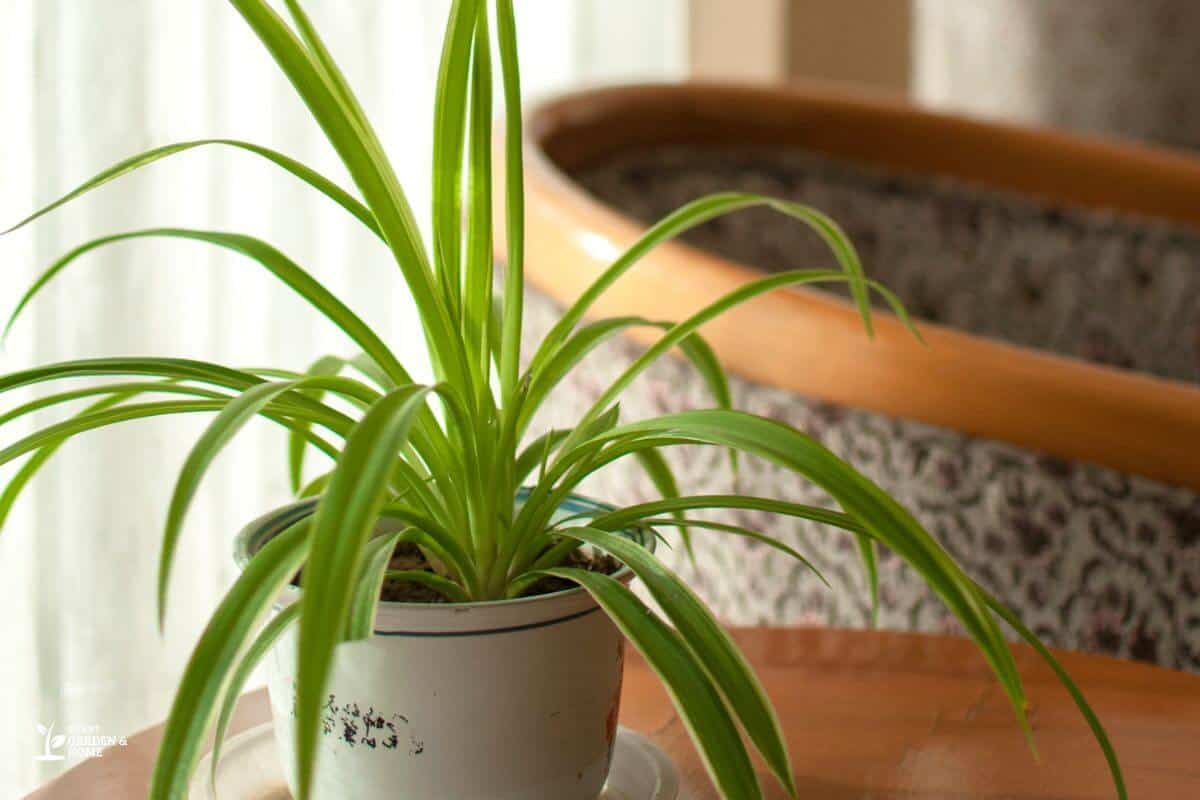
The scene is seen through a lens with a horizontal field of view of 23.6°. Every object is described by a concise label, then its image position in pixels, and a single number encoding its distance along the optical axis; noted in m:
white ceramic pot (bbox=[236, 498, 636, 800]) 0.97
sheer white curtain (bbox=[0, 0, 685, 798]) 1.50
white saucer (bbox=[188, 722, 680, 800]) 1.05
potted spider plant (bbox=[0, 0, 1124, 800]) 0.94
